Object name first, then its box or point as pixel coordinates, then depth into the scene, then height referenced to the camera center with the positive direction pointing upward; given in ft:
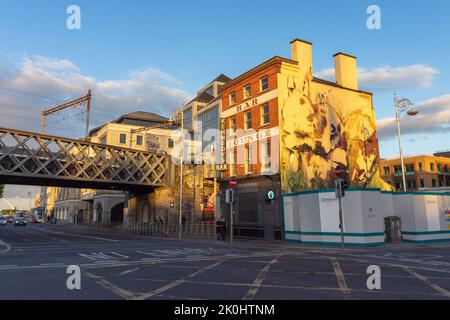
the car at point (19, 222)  243.81 -7.73
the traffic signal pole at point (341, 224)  67.26 -3.54
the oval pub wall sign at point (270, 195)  94.27 +3.52
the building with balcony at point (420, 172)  258.57 +26.45
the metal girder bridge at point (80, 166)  123.85 +18.98
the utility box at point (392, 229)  80.55 -5.44
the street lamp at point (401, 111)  103.86 +29.20
